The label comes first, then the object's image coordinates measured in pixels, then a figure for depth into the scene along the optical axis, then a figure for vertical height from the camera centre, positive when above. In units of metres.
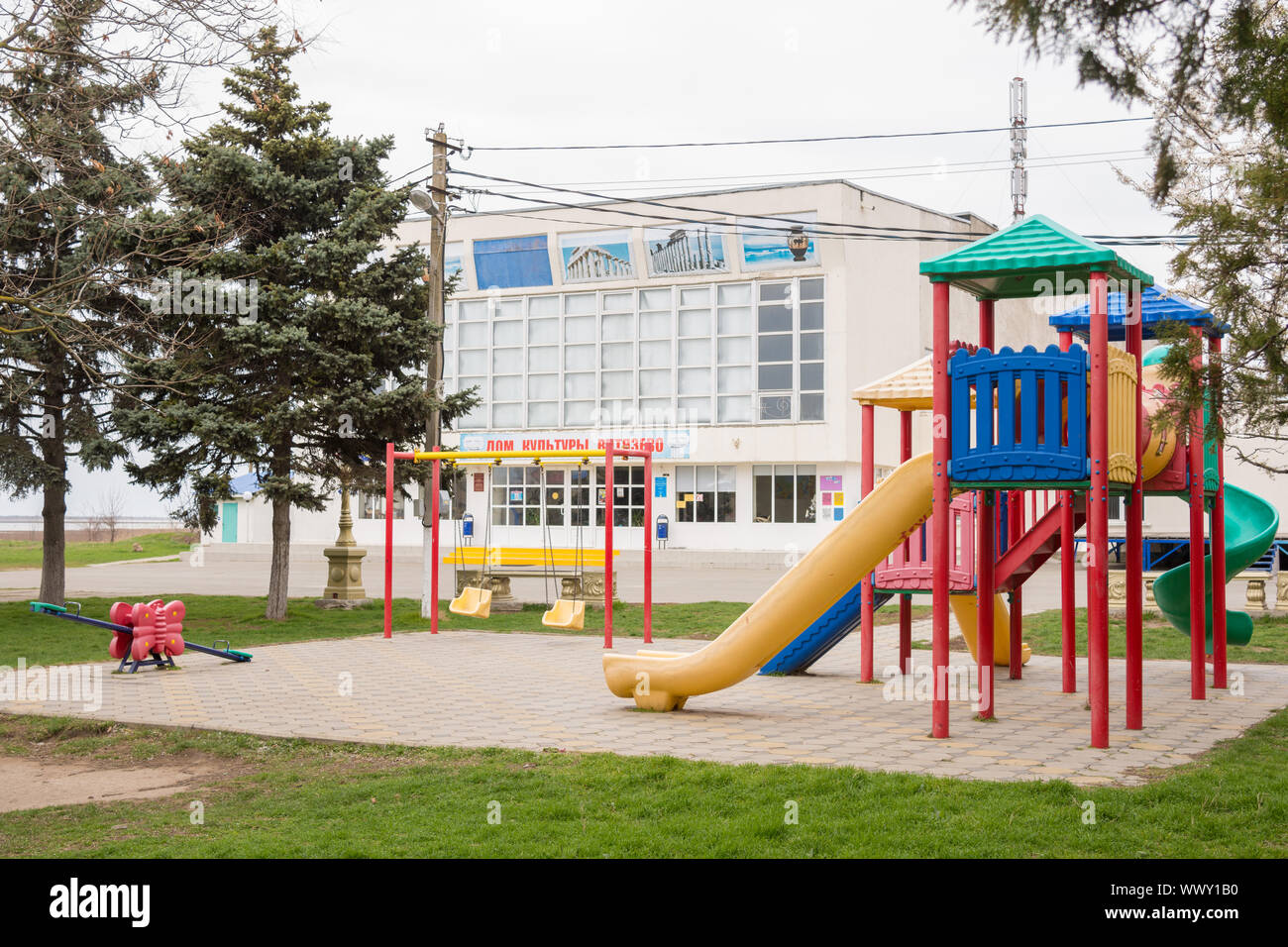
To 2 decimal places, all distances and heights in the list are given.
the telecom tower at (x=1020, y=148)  41.97 +12.14
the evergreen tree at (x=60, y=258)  9.91 +2.55
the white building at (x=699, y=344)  38.78 +5.09
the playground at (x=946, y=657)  9.00 -1.48
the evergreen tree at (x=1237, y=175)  6.12 +1.82
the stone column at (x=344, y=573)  22.27 -1.31
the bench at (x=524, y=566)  20.19 -1.20
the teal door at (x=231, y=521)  48.75 -0.90
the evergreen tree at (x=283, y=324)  18.09 +2.59
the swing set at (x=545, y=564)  16.20 -0.94
